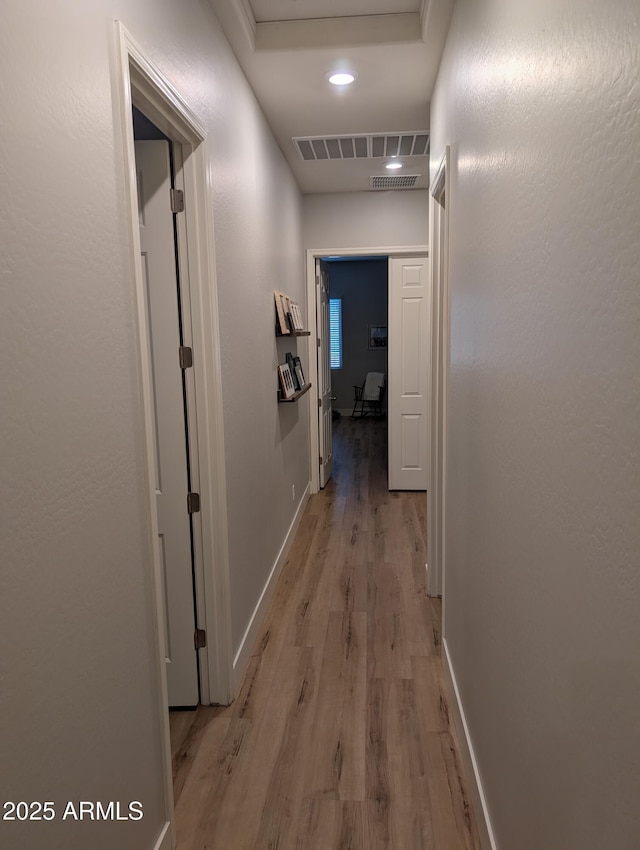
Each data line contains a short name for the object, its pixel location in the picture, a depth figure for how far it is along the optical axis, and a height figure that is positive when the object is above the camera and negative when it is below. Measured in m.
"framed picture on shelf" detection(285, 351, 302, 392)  4.36 -0.20
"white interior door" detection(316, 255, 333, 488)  5.79 -0.38
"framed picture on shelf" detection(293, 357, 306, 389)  4.54 -0.24
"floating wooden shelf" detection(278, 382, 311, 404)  3.92 -0.39
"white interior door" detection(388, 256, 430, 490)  5.54 -0.31
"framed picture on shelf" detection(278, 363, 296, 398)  3.91 -0.28
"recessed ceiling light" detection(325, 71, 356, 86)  2.99 +1.27
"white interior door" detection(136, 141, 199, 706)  2.26 -0.29
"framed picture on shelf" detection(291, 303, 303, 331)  4.51 +0.16
